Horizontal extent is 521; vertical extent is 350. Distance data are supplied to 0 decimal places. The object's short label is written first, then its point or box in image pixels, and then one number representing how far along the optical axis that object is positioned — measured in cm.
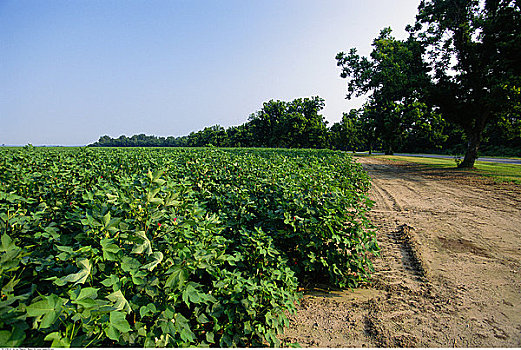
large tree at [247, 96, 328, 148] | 6347
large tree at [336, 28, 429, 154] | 1812
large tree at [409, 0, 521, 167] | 1368
